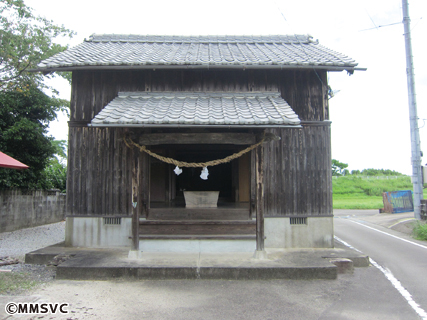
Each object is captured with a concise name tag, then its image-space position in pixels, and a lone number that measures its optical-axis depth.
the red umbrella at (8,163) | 8.38
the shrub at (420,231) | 11.01
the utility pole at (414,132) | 13.23
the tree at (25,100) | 12.06
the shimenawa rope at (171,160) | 6.84
